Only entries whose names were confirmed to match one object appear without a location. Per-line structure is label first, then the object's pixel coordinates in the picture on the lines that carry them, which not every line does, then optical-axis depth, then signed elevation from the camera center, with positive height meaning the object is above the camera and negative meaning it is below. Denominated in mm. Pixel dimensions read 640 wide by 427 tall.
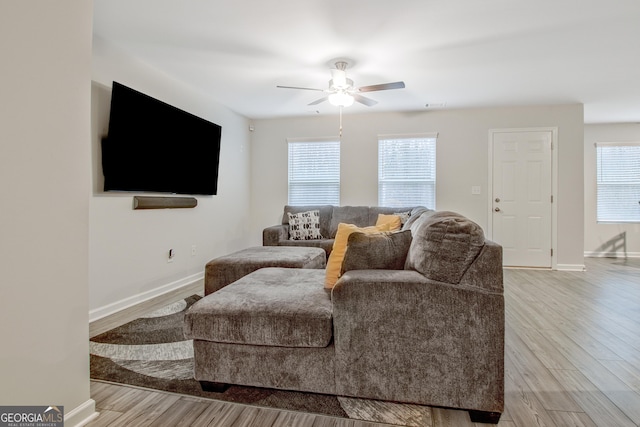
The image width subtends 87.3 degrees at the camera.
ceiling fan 3296 +1263
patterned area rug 1543 -916
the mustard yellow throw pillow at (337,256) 1899 -254
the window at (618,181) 6047 +592
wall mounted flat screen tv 2861 +640
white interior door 4902 +254
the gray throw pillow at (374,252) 1752 -210
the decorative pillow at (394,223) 2537 -82
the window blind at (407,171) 5211 +654
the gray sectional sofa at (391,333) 1453 -555
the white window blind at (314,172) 5496 +657
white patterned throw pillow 4766 -205
